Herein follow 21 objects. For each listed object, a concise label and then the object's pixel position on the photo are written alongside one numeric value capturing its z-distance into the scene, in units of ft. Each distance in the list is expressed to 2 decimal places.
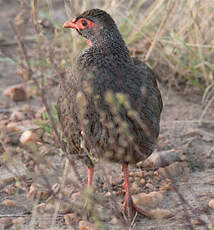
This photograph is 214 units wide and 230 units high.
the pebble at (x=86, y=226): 20.60
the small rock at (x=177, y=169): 26.61
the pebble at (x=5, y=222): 21.95
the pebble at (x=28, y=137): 29.19
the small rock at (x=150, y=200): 23.90
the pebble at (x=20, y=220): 22.05
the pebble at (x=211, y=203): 22.82
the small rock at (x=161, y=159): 26.94
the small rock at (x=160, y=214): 22.33
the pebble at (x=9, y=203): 23.84
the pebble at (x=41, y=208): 22.50
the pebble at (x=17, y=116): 32.34
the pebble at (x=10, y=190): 24.95
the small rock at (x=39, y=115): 31.83
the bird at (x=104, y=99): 21.39
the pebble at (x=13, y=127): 30.61
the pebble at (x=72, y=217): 21.84
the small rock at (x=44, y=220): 21.69
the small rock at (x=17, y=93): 36.09
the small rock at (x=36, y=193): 24.04
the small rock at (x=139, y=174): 26.43
